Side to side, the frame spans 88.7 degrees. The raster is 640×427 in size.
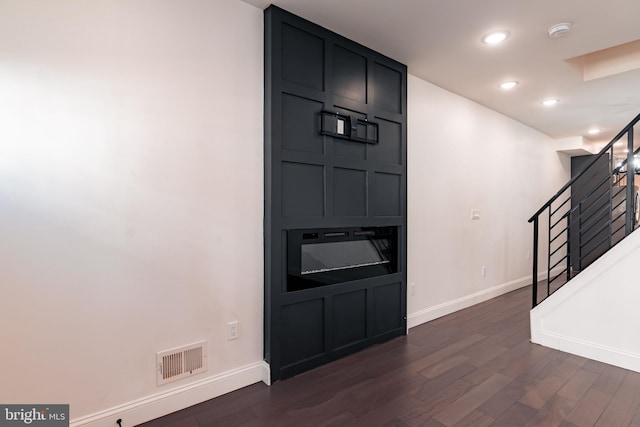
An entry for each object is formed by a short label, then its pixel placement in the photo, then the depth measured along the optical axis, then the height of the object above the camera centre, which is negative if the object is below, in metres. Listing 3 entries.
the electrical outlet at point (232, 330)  2.32 -0.89
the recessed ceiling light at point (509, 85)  3.81 +1.43
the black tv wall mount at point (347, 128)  2.69 +0.68
